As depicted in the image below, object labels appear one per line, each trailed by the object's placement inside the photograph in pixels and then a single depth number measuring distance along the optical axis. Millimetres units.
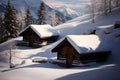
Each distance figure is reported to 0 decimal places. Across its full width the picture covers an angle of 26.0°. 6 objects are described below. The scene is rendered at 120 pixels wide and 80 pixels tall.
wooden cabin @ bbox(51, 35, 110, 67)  34812
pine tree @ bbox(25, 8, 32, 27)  89062
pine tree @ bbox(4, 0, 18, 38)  68812
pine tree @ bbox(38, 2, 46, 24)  85250
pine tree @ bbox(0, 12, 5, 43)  72938
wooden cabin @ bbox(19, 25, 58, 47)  58312
